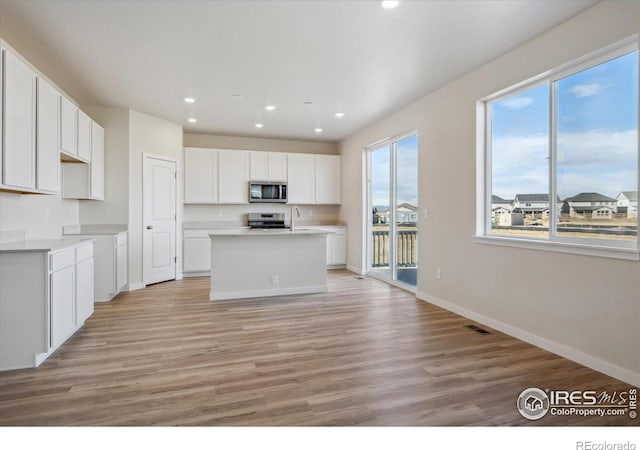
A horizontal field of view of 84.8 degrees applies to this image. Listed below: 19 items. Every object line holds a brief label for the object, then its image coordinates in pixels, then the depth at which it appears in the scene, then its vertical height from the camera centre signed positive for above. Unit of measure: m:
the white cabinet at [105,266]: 4.45 -0.53
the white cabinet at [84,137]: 4.16 +1.09
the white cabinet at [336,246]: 7.18 -0.44
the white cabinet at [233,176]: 6.66 +0.93
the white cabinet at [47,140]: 3.15 +0.81
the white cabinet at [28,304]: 2.57 -0.60
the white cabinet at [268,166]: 6.86 +1.17
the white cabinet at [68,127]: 3.64 +1.06
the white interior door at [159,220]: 5.53 +0.08
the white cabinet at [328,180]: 7.29 +0.95
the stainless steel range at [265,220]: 7.00 +0.10
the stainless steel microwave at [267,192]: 6.80 +0.65
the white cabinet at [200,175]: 6.45 +0.92
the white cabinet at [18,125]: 2.63 +0.80
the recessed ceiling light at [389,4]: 2.51 +1.61
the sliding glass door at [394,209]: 5.28 +0.26
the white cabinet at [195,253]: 6.33 -0.52
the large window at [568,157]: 2.51 +0.58
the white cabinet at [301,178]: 7.09 +0.95
